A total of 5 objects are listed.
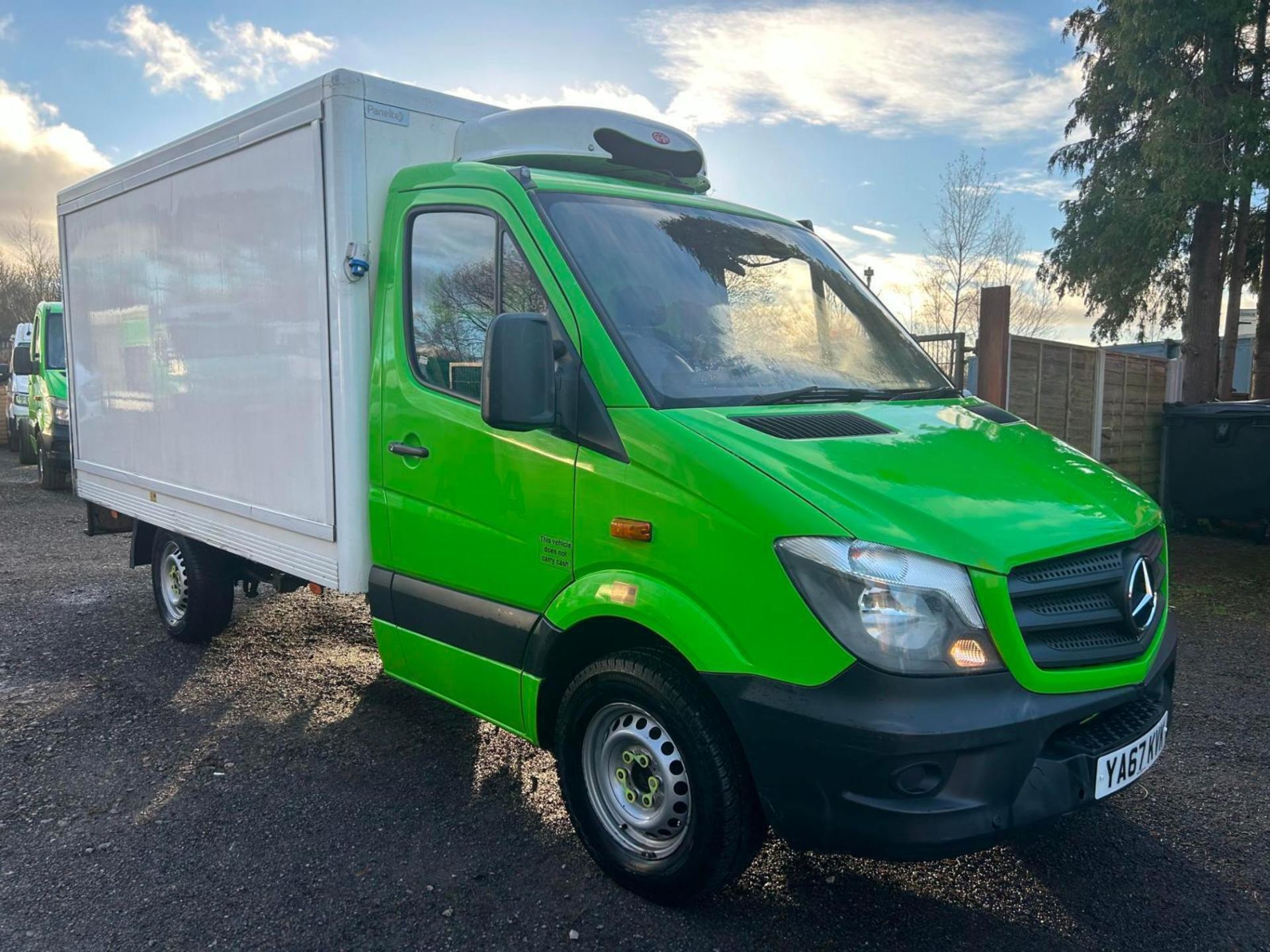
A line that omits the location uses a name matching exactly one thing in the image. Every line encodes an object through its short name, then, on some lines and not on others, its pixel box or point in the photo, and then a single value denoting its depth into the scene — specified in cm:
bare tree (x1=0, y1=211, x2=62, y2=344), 3969
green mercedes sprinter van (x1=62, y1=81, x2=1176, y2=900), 263
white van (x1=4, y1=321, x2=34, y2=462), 1661
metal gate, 818
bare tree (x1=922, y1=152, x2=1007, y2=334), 1695
